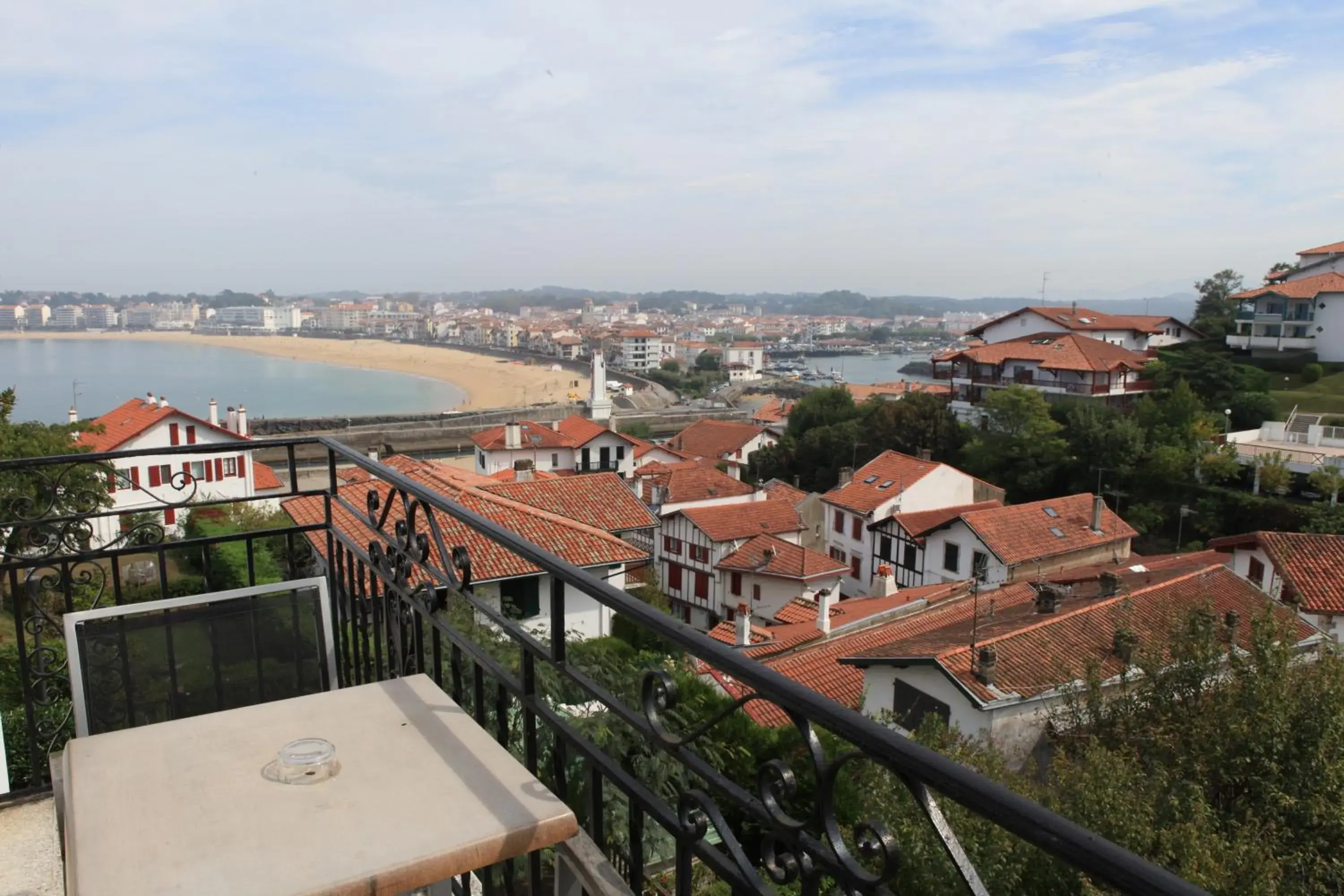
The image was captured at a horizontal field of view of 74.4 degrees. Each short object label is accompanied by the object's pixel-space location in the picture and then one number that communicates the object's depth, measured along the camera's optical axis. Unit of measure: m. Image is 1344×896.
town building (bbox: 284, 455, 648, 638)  13.36
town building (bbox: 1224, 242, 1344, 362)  43.06
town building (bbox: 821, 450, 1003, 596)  30.33
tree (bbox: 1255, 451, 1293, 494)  28.38
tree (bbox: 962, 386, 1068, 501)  34.75
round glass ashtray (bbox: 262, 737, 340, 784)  1.64
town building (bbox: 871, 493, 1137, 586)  24.70
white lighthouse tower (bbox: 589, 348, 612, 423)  70.12
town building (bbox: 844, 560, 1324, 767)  13.05
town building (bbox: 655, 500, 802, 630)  29.27
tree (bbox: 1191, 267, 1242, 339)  53.12
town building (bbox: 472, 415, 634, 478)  40.59
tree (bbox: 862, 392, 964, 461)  41.09
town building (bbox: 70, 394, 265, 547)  24.36
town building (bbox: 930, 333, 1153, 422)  41.56
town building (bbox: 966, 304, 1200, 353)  51.62
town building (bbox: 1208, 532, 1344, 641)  18.02
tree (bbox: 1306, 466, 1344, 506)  26.84
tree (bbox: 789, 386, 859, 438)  46.84
